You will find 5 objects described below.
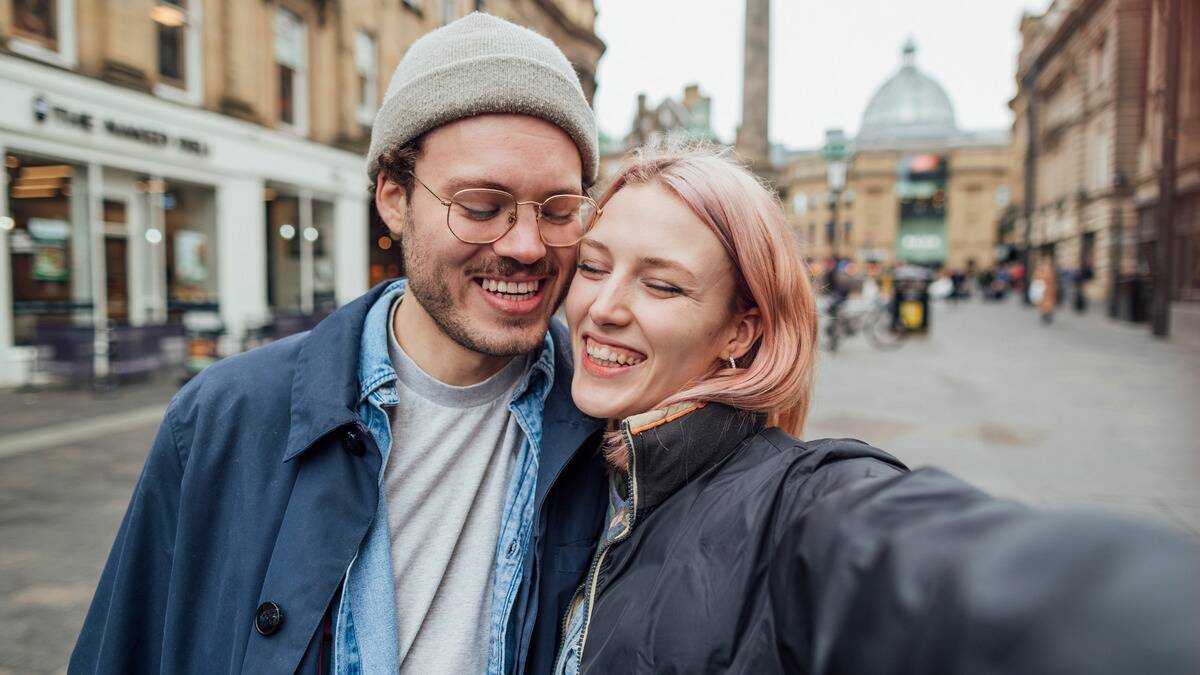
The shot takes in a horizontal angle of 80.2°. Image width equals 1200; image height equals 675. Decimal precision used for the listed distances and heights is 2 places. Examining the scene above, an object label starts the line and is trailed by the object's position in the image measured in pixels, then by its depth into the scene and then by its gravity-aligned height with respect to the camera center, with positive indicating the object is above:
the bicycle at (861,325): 14.94 -0.60
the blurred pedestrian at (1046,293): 20.61 +0.19
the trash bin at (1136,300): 18.44 +0.01
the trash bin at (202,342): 8.95 -0.63
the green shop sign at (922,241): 77.38 +6.26
